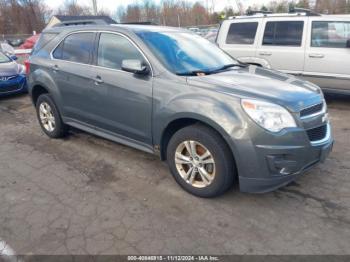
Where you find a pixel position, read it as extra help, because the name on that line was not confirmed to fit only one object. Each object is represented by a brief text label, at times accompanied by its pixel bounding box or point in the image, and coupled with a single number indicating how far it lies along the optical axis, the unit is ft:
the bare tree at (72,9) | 203.79
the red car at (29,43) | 73.75
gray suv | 9.48
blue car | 26.69
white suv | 20.62
